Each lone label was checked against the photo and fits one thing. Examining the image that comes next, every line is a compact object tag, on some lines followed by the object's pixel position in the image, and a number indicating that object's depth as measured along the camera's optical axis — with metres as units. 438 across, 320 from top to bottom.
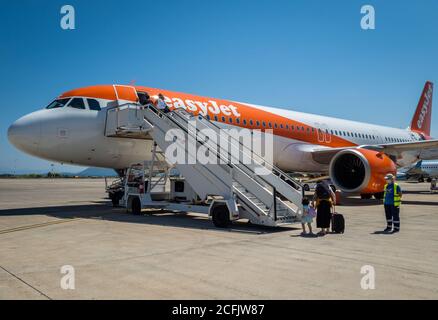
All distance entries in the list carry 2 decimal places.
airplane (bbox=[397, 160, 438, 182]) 53.35
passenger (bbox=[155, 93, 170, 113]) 12.16
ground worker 8.71
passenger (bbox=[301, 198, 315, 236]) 8.22
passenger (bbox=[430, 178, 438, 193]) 29.72
